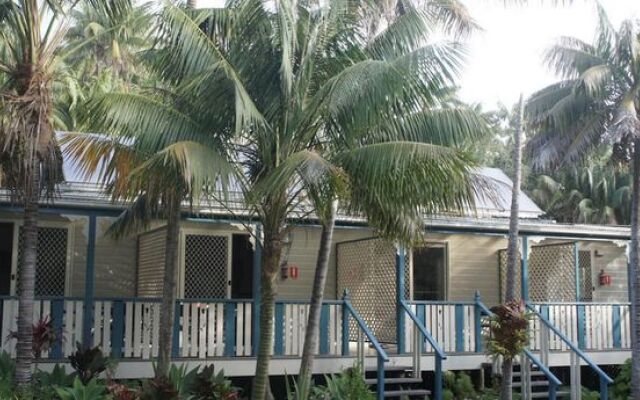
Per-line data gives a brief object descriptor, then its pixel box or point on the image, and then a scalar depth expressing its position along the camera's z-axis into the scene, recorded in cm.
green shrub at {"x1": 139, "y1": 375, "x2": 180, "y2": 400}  1087
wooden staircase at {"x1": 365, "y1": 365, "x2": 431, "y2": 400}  1378
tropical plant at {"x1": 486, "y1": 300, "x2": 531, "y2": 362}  1265
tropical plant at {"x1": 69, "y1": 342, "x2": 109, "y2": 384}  1180
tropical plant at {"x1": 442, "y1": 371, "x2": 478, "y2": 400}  1497
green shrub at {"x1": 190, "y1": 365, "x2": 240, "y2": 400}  1144
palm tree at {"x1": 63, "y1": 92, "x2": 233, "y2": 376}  966
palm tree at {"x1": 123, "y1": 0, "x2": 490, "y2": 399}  1036
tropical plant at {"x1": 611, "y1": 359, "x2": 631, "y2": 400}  1661
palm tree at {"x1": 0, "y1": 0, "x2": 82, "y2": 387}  1052
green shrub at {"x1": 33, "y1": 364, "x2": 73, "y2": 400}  1124
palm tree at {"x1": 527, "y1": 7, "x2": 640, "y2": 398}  1567
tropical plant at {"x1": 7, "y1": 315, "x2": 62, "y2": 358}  1160
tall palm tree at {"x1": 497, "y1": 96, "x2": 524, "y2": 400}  1308
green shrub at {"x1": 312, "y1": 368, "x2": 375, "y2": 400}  1199
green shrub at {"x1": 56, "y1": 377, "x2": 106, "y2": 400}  1067
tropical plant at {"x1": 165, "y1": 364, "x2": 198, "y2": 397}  1176
